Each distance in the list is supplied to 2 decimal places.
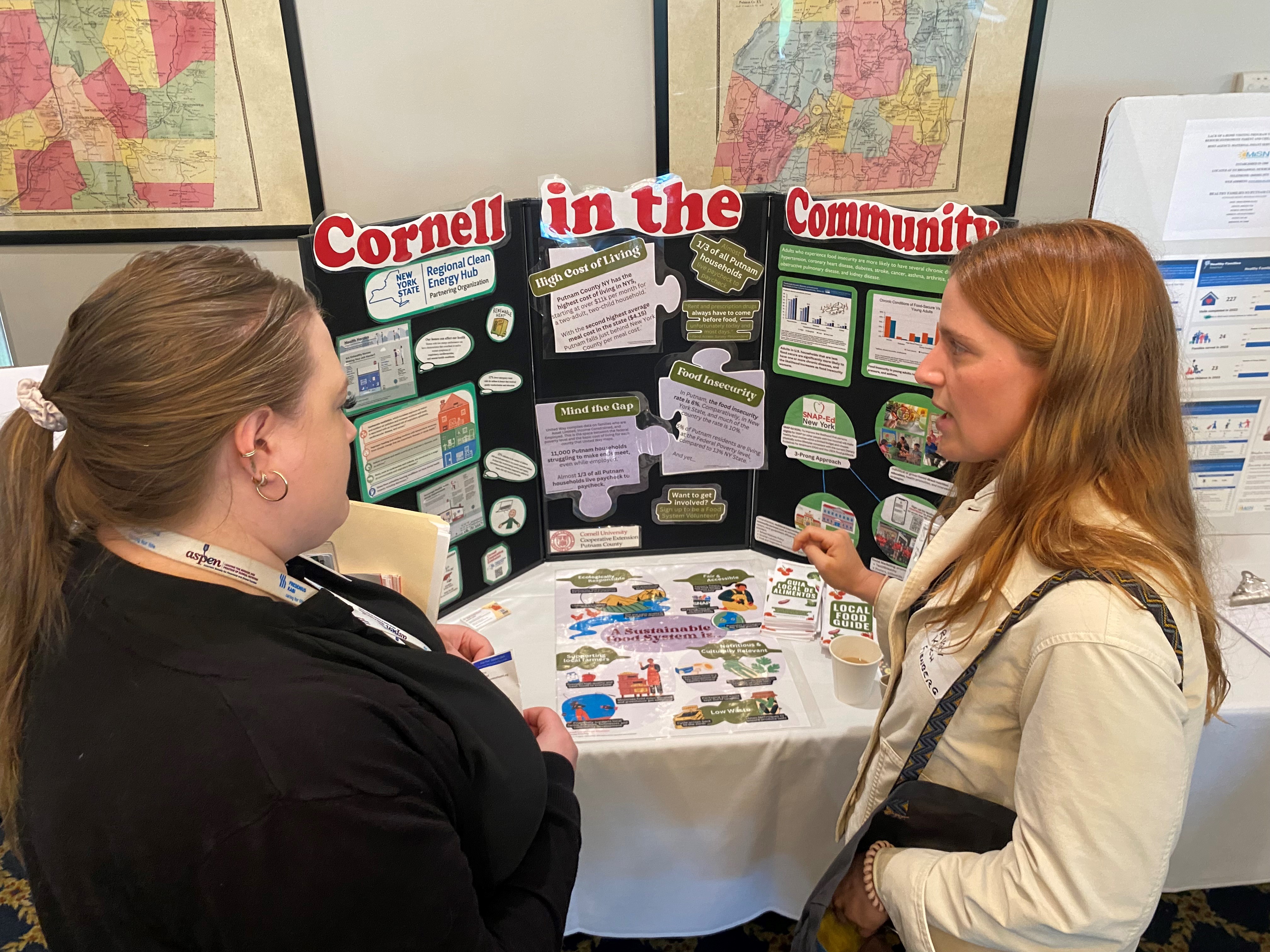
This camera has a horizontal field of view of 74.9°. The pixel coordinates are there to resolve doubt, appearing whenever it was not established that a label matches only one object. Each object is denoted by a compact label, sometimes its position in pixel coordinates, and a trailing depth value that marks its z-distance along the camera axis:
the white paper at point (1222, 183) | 1.49
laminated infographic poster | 1.42
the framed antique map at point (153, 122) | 1.87
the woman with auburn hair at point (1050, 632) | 0.79
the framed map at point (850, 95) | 1.88
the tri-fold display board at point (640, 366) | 1.47
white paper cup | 1.41
